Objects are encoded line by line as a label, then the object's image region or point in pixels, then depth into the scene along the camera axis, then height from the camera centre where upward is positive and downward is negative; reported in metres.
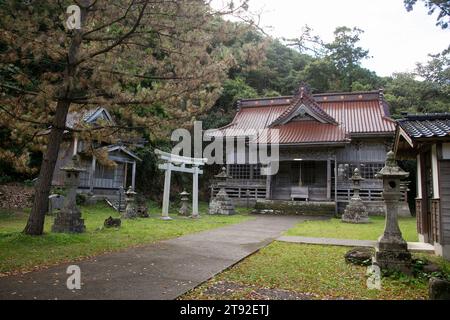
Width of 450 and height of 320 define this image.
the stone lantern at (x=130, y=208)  14.49 -0.89
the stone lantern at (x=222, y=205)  18.39 -0.82
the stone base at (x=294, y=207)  18.70 -0.89
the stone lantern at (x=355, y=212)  15.63 -0.90
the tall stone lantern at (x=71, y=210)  9.24 -0.66
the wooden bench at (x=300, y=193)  20.78 -0.06
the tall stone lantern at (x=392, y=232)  5.82 -0.68
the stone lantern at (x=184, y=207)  17.23 -0.93
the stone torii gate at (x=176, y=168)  14.60 +0.97
